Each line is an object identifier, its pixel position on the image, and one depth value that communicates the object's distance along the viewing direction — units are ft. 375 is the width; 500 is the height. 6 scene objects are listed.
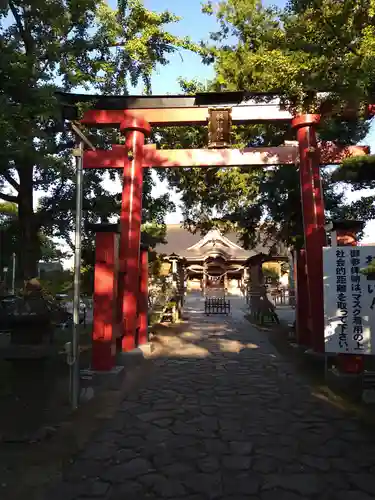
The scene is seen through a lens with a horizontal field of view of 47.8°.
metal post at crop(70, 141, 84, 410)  18.69
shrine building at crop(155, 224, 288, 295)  111.55
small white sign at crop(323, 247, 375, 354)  20.90
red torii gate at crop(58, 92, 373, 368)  27.78
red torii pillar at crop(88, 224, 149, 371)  23.77
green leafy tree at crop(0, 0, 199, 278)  22.65
